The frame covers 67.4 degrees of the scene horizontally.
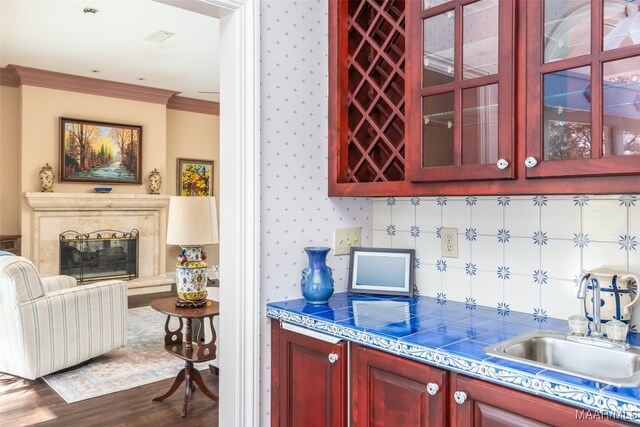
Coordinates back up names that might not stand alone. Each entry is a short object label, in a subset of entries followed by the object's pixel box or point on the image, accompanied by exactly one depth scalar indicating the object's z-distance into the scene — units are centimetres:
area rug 329
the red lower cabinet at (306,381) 156
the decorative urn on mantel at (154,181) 695
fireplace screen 636
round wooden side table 302
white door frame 177
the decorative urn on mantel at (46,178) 602
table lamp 313
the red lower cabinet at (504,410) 102
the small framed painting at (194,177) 759
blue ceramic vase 183
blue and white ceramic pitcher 139
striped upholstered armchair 330
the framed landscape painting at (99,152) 628
